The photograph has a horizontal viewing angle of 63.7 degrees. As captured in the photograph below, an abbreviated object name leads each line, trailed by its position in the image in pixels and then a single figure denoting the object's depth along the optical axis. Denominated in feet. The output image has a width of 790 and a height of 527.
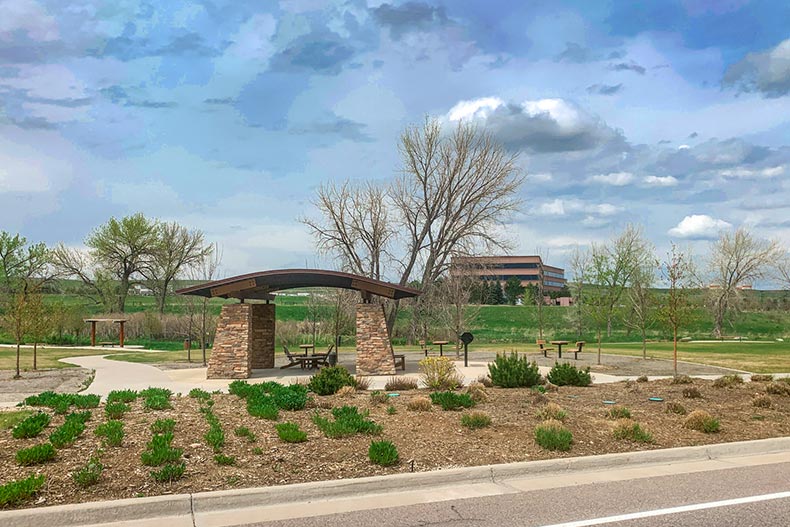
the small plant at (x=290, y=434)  26.81
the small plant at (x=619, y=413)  34.13
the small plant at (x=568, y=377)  50.03
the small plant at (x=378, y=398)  37.60
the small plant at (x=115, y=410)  31.45
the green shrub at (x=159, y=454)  22.85
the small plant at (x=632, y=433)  28.91
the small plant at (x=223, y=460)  23.49
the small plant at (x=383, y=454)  23.89
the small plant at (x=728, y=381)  47.06
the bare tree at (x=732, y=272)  178.60
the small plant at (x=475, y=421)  30.32
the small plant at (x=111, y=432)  25.53
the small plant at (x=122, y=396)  37.29
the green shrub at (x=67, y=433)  25.12
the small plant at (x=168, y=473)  21.43
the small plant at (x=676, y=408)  35.40
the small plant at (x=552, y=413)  32.42
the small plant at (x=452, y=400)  35.55
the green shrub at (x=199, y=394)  39.55
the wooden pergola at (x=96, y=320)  126.37
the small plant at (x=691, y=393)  41.34
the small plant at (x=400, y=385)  47.26
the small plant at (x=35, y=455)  22.71
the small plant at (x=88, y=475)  20.88
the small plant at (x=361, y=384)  45.70
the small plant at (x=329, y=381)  42.78
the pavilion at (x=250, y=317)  62.64
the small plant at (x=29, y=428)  26.66
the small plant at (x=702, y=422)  30.99
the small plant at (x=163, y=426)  27.96
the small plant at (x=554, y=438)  26.97
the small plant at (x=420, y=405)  34.88
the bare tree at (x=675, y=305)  61.87
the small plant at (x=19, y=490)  19.04
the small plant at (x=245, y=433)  26.86
